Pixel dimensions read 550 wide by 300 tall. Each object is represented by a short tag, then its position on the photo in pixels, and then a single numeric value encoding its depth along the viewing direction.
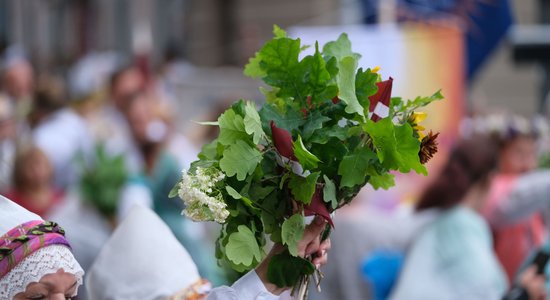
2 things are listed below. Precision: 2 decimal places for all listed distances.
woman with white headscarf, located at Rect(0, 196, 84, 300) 5.18
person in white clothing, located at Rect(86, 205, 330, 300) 6.30
